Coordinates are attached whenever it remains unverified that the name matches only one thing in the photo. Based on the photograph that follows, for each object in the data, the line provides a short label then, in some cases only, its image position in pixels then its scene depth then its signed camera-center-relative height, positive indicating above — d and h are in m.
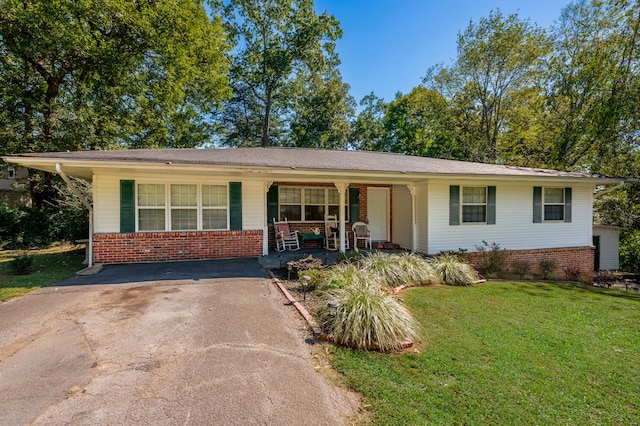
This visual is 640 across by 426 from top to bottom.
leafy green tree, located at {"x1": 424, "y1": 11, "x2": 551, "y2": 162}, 17.97 +9.25
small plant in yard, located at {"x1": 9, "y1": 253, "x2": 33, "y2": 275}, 7.00 -1.28
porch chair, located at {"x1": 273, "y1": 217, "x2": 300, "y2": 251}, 9.66 -0.83
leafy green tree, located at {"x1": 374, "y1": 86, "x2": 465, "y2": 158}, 22.05 +6.99
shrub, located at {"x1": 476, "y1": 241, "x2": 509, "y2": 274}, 8.90 -1.43
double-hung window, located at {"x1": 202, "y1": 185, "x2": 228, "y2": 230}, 8.25 +0.14
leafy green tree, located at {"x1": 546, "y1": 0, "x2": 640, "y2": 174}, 13.23 +6.46
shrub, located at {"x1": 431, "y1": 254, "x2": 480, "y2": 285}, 6.99 -1.47
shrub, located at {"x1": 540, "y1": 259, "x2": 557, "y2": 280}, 9.73 -1.83
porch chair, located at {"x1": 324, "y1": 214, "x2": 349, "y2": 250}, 9.98 -0.70
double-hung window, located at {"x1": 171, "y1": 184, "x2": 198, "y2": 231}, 8.02 +0.13
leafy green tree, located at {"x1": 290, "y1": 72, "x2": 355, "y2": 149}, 21.59 +7.49
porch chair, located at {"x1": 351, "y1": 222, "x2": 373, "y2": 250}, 10.10 -0.71
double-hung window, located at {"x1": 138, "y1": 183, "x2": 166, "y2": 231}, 7.79 +0.13
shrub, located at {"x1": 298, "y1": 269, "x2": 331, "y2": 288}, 5.48 -1.25
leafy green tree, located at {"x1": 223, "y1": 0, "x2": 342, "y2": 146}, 20.84 +11.53
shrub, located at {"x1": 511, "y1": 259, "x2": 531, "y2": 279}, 9.52 -1.78
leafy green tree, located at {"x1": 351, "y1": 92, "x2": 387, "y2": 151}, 23.59 +7.24
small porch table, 10.00 -0.89
